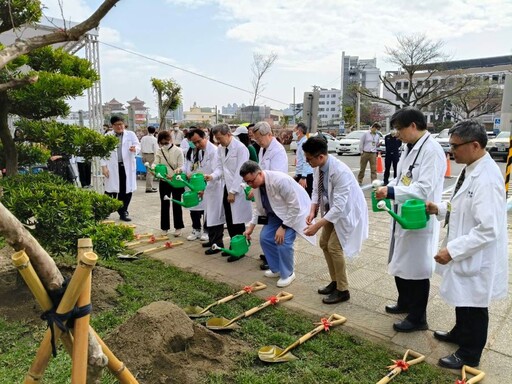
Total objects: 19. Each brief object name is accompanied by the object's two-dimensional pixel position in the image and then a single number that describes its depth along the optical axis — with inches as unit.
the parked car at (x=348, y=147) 897.5
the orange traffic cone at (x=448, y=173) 523.2
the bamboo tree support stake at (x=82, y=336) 65.0
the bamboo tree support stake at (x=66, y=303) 62.4
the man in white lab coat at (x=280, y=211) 168.9
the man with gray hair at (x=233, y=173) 213.2
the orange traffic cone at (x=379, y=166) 595.2
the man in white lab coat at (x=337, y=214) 149.5
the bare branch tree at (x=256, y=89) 1078.5
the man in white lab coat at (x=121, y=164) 288.0
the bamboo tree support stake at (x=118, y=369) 75.0
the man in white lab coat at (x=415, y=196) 126.5
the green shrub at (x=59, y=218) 128.5
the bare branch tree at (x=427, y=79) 1242.0
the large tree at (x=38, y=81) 135.6
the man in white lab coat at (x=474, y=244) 103.8
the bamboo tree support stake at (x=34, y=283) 62.3
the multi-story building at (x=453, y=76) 1513.3
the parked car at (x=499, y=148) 681.6
